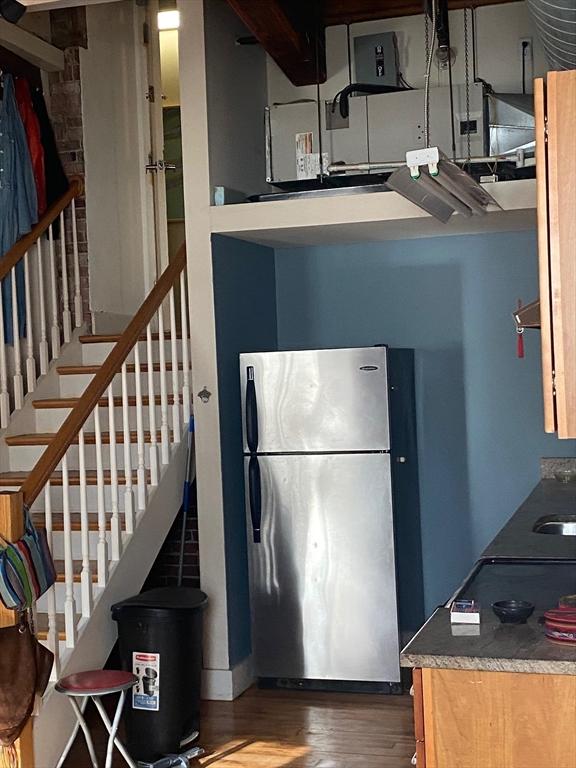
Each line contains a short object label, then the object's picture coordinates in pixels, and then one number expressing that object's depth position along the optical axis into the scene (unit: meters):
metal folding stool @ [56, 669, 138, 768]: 3.80
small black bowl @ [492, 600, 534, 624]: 2.42
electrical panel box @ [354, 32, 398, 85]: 5.65
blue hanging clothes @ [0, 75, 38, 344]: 5.36
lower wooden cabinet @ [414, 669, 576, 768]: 2.17
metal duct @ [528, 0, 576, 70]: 2.88
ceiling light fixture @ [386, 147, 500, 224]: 2.87
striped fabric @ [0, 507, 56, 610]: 3.50
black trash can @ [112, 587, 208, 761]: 4.34
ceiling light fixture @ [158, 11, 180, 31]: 7.56
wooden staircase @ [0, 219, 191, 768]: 4.15
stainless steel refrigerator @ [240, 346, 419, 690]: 5.09
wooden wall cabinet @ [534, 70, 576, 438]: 1.90
